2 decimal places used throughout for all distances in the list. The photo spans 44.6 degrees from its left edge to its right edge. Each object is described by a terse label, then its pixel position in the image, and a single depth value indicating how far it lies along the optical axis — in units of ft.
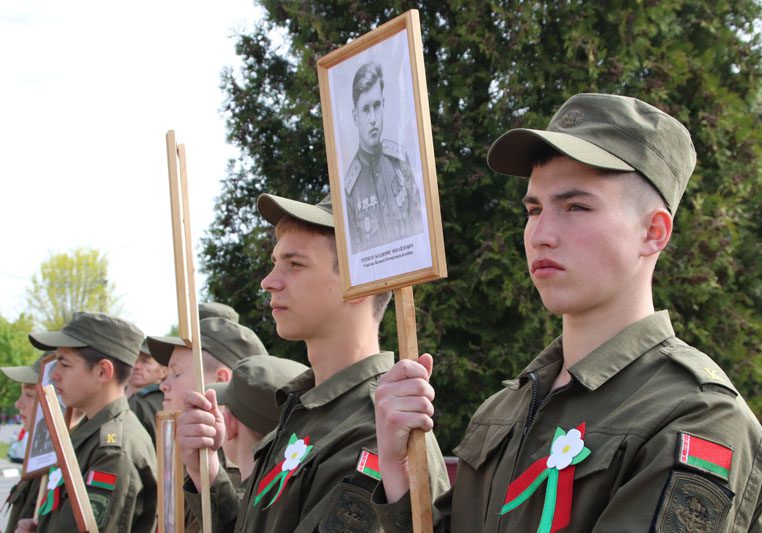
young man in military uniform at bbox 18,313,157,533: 17.13
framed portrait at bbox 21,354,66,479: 17.76
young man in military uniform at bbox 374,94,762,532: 6.77
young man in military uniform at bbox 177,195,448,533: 10.78
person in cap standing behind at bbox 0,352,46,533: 19.62
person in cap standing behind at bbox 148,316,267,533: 17.08
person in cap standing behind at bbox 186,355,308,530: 14.83
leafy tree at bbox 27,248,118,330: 146.61
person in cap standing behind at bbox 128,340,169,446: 24.08
